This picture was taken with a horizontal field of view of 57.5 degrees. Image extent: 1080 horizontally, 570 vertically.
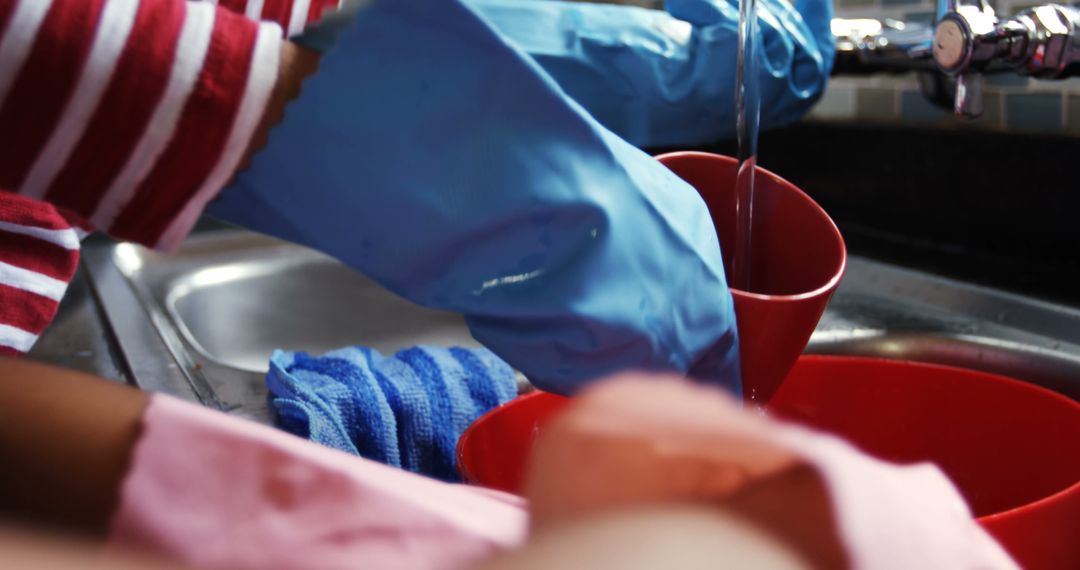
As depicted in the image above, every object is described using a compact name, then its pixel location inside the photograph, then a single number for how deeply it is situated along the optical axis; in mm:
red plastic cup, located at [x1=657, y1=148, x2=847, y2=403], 458
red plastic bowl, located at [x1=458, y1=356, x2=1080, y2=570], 544
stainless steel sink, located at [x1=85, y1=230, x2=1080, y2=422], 739
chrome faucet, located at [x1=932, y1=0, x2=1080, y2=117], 694
